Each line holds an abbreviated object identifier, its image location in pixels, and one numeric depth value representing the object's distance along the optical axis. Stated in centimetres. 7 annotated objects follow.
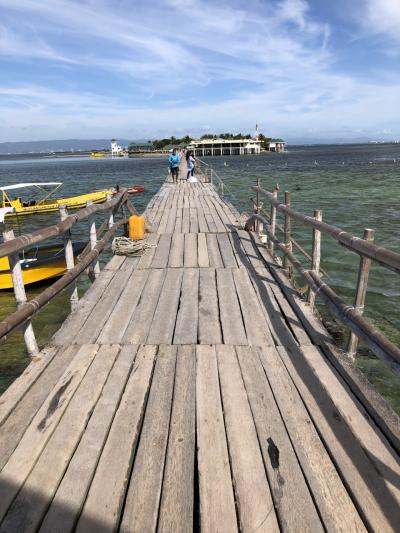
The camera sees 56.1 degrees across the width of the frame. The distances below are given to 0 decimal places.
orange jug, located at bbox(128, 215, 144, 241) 833
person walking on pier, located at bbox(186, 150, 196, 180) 2272
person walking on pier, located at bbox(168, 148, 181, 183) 2109
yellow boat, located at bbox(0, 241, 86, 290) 1003
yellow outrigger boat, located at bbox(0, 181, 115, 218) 1938
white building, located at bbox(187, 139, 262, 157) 14075
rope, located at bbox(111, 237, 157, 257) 752
